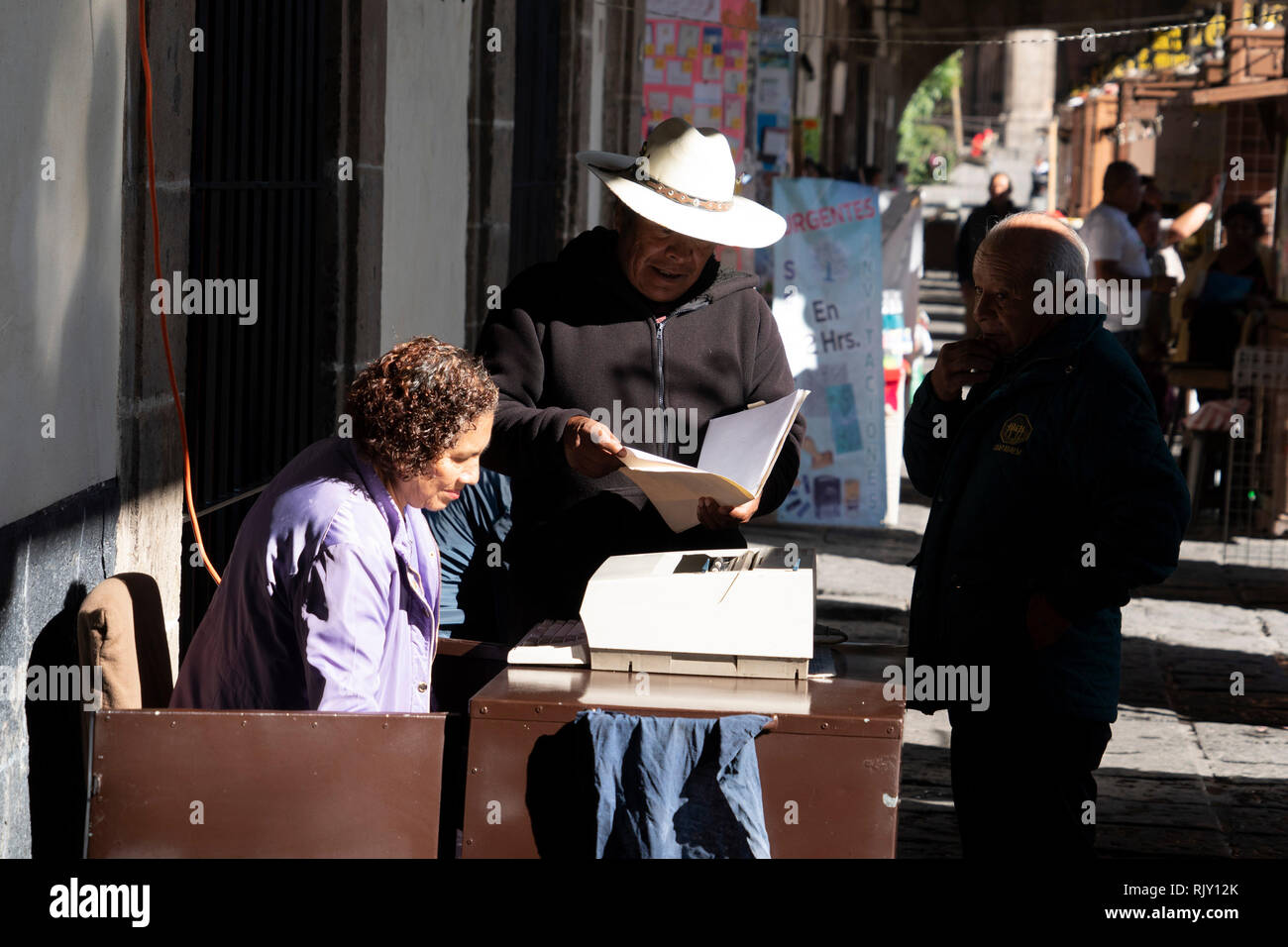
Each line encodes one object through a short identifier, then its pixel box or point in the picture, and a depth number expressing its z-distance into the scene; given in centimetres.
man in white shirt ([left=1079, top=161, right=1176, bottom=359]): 1012
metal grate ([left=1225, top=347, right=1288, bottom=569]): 967
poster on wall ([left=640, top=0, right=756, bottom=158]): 1004
